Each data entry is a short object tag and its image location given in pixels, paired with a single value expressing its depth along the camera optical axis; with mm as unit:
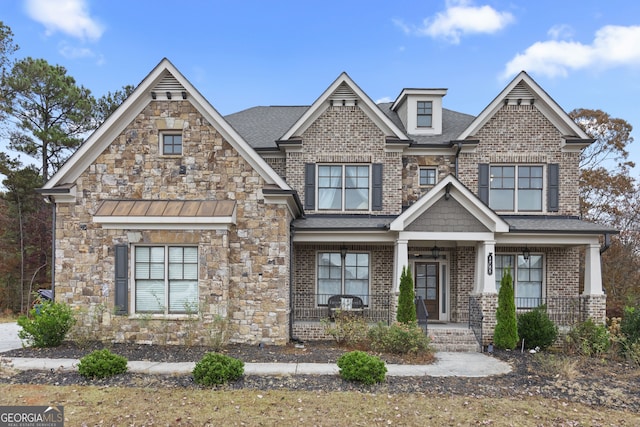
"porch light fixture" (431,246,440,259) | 14742
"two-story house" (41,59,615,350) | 11125
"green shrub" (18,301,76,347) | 10523
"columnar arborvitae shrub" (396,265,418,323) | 11789
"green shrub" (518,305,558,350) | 11859
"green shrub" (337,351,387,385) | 7750
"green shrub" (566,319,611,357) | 11281
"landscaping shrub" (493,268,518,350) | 11734
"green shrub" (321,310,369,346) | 11484
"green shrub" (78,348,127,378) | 7875
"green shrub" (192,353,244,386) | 7547
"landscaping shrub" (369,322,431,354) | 10500
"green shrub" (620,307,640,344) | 11227
